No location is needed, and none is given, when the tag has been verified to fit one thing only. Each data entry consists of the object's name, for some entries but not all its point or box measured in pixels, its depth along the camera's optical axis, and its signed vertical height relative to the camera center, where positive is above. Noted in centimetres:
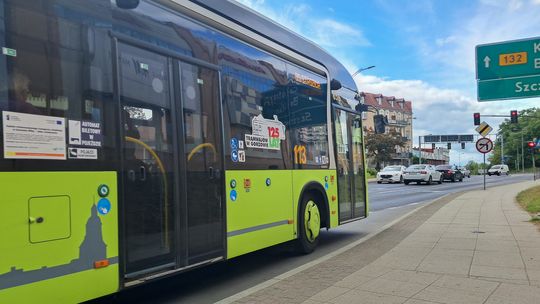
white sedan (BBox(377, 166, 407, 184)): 3891 -107
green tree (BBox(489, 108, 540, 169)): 10825 +541
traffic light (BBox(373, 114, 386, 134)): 1096 +89
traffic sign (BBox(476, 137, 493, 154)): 2313 +70
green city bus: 350 +27
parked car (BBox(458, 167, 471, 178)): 4709 -140
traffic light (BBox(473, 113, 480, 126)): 3338 +299
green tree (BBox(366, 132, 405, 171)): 7494 +268
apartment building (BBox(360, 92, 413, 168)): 9915 +1127
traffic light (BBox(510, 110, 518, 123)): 3775 +345
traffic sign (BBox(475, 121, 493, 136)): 2197 +143
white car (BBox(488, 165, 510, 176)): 7768 -187
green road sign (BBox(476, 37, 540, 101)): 1377 +268
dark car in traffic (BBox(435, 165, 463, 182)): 4081 -102
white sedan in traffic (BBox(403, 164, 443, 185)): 3578 -99
